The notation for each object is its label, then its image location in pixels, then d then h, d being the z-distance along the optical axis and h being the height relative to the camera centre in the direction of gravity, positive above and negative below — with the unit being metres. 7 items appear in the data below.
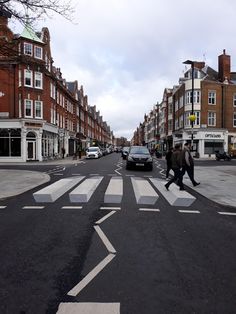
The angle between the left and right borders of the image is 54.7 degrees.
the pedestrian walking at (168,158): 11.42 -0.32
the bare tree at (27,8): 8.52 +5.34
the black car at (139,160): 15.58 -0.55
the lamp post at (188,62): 18.51 +7.38
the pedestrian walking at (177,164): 8.59 -0.45
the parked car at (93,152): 31.79 -0.13
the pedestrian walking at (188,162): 9.09 -0.39
